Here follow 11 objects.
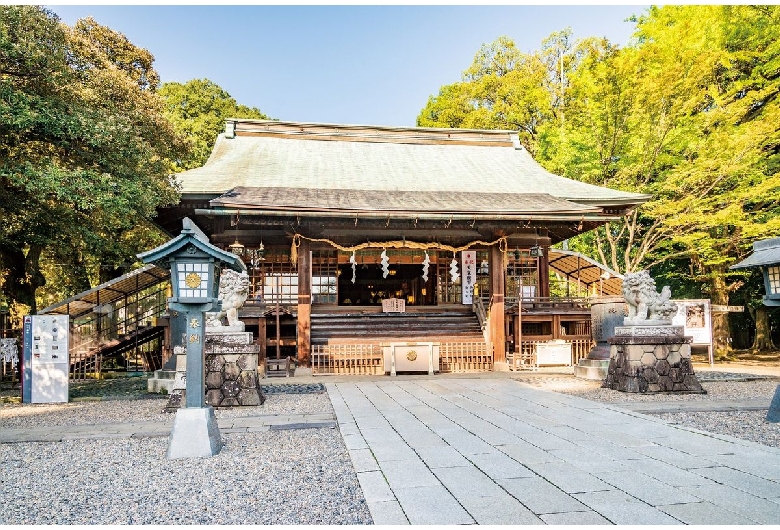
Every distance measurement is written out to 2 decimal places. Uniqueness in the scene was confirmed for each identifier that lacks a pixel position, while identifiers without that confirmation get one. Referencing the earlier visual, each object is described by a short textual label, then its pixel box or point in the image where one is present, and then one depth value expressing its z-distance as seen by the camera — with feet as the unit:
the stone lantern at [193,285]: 18.51
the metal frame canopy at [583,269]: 57.11
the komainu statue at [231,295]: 28.50
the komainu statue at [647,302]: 30.37
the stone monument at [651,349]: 29.35
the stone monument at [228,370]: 26.84
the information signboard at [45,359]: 30.78
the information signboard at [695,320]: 44.93
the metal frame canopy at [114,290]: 47.47
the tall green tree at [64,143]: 25.25
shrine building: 42.19
